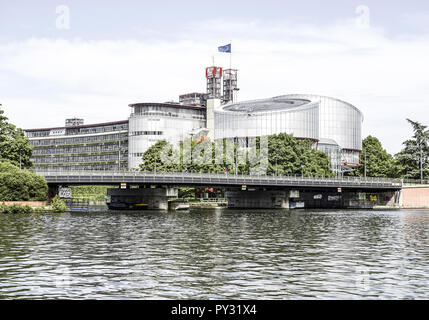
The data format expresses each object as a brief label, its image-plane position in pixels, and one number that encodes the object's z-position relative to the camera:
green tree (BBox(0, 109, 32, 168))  128.25
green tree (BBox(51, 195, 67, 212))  114.25
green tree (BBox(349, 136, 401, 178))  192.46
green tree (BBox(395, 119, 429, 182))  187.38
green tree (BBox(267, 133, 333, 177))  169.12
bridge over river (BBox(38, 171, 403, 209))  124.69
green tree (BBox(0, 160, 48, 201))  107.75
